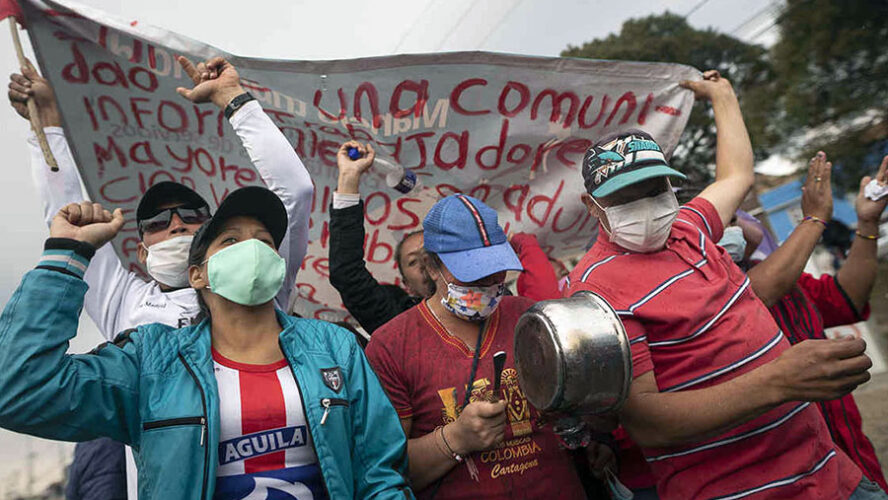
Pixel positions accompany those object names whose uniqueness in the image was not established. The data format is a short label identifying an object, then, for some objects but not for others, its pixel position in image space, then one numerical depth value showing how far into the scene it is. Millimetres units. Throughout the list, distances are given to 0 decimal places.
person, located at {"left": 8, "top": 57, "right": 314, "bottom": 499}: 2426
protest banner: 2865
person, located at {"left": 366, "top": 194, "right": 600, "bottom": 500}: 1974
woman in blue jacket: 1527
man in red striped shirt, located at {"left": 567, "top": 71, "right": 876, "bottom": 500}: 1605
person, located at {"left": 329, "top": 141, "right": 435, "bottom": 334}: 2764
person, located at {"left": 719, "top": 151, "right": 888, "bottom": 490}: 2506
